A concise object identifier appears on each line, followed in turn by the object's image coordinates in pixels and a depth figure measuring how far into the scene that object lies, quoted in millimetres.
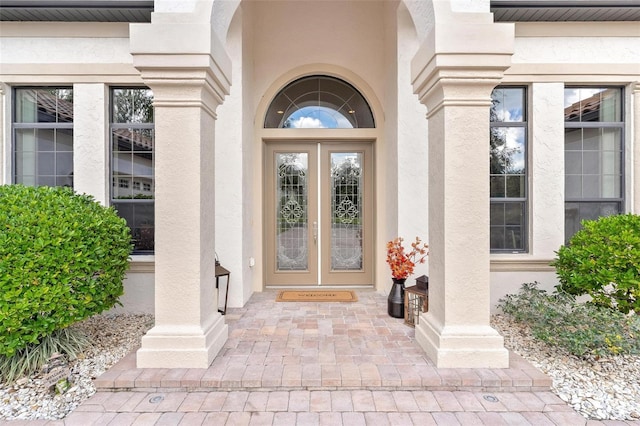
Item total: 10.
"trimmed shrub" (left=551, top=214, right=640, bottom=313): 3432
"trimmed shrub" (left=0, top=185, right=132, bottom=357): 2771
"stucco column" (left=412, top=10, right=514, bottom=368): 2848
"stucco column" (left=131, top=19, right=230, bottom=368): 2889
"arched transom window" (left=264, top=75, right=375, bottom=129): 5559
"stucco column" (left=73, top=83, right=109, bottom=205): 4637
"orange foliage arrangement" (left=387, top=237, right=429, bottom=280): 4219
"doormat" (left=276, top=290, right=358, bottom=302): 4922
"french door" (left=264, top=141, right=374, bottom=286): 5621
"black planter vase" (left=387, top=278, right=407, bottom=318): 4164
